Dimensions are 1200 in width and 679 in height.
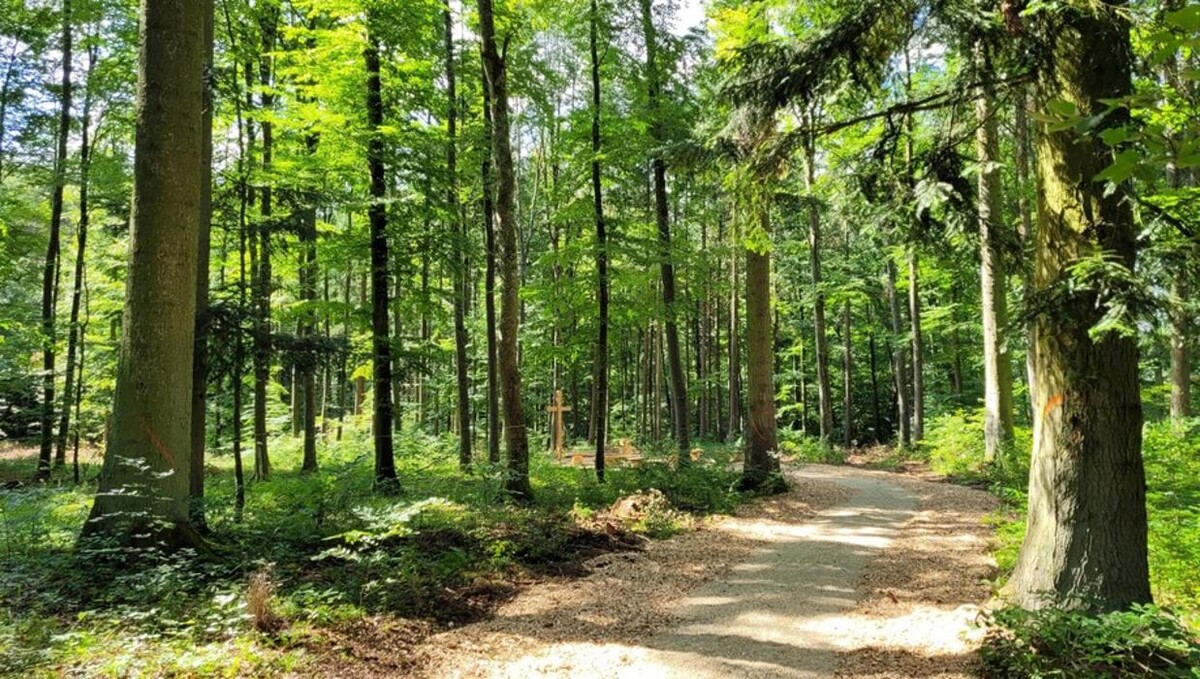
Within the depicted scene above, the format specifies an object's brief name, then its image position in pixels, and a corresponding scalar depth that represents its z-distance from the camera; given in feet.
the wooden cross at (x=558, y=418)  69.00
